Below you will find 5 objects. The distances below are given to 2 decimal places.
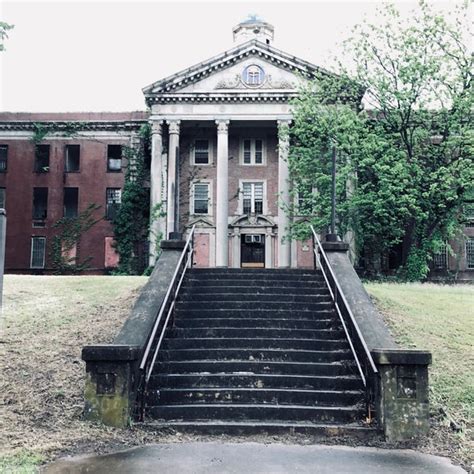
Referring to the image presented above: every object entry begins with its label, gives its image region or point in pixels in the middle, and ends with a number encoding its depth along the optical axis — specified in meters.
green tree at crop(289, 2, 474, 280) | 25.84
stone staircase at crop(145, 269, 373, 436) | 9.05
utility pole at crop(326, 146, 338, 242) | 14.30
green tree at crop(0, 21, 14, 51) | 17.92
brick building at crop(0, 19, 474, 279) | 37.84
